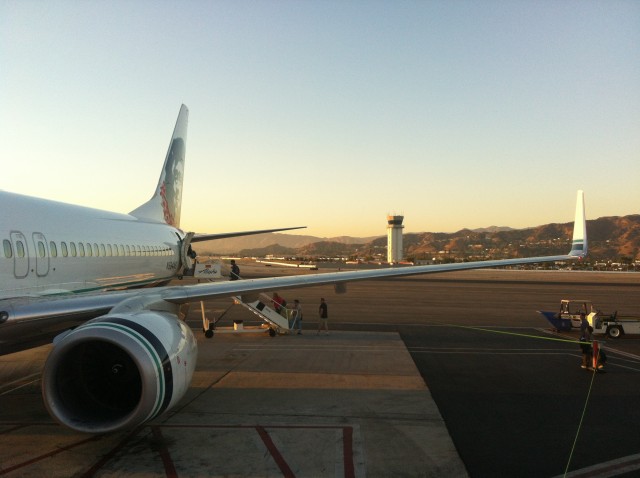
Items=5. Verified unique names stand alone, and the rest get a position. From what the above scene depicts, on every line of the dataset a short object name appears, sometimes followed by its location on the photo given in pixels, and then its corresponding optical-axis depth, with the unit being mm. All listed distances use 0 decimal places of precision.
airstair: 19166
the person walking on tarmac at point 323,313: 20328
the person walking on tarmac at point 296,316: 20266
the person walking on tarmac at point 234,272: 20500
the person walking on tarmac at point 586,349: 13863
